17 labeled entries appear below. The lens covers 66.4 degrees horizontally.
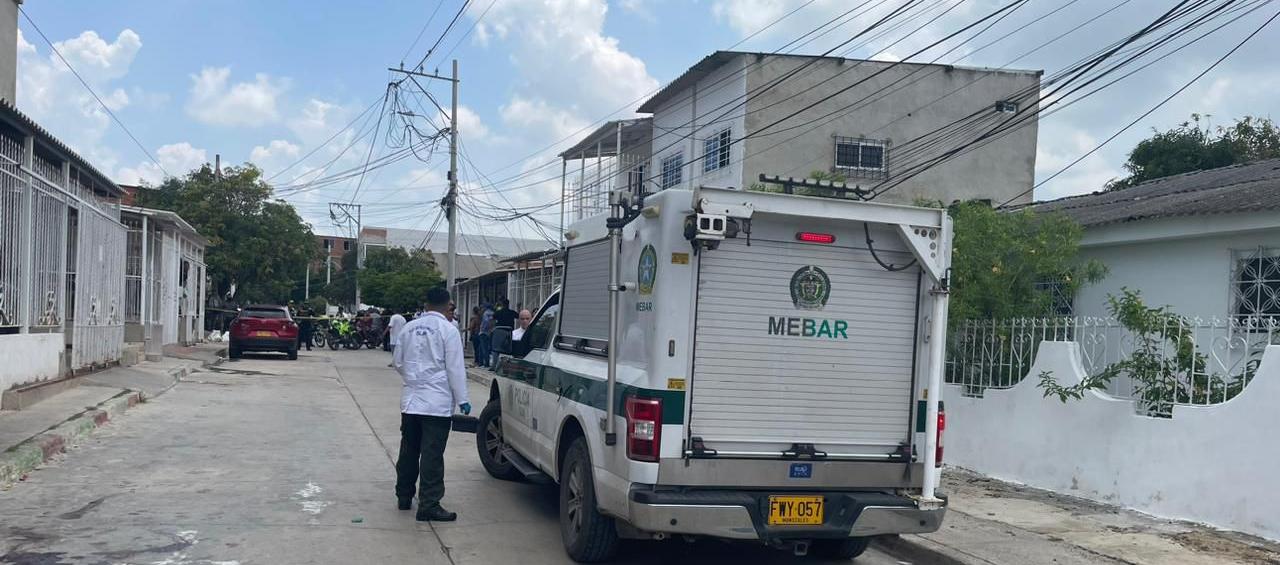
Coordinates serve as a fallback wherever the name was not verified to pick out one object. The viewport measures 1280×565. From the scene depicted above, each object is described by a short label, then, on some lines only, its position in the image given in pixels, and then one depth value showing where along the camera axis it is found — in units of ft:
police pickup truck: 18.12
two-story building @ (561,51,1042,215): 72.64
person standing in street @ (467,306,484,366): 82.09
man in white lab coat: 23.82
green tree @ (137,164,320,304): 126.11
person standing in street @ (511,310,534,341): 56.80
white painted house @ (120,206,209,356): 68.74
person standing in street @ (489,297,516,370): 62.13
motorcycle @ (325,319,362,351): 111.34
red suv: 81.35
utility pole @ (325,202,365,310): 188.65
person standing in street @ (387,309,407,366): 76.79
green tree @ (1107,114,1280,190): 86.22
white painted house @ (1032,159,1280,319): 30.76
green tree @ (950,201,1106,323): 32.40
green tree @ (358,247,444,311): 140.97
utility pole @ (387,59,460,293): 92.94
